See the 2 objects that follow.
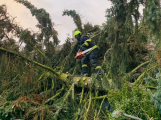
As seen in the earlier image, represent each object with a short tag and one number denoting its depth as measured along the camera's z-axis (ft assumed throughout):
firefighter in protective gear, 15.00
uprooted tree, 7.50
